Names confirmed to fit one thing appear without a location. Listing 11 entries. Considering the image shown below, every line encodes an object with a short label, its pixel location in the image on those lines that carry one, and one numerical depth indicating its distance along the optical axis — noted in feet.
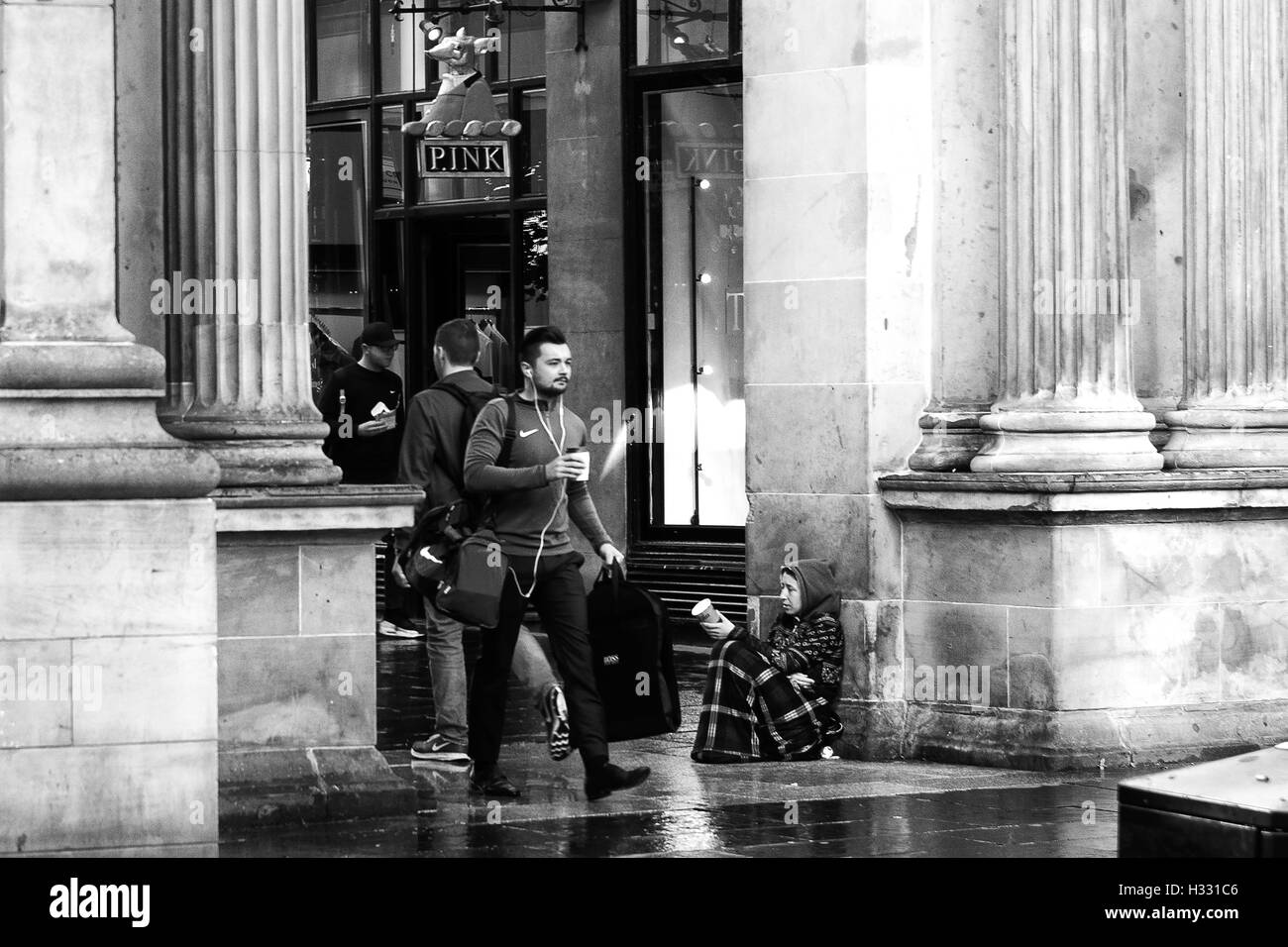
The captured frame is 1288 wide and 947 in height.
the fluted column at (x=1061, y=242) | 39.29
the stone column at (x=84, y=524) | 27.50
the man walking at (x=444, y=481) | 36.73
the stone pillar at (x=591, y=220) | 59.62
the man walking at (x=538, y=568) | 33.78
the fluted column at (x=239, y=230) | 32.96
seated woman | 38.37
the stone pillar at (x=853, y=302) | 39.65
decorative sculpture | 63.46
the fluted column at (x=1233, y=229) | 41.24
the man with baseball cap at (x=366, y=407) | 53.42
